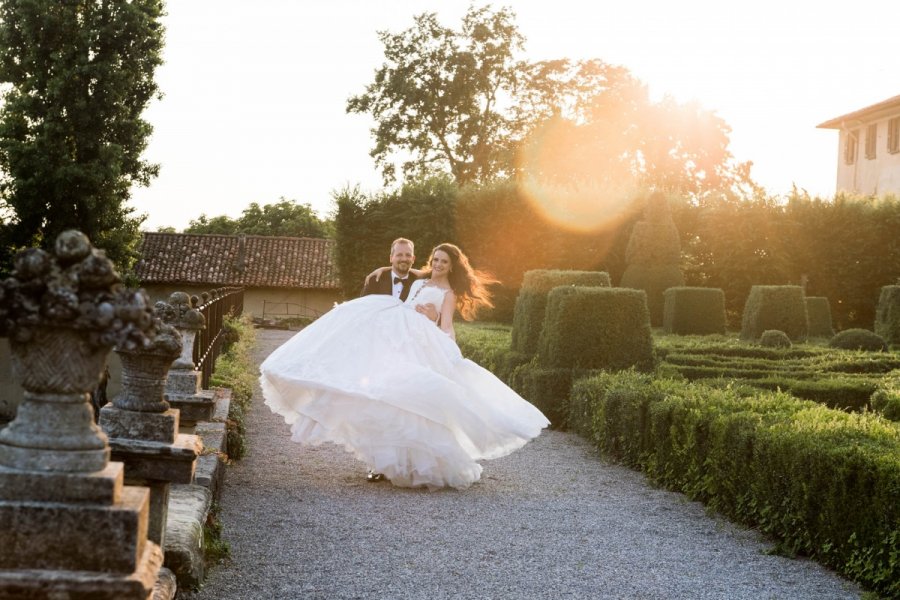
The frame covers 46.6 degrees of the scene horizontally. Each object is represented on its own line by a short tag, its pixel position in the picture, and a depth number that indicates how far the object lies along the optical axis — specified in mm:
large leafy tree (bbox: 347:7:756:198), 38500
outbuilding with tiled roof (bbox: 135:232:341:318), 45406
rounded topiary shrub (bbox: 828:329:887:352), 17906
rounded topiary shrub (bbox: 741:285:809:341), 20219
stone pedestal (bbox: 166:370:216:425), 7137
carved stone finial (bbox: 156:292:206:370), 7320
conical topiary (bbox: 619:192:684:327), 23797
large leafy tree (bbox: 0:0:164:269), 27719
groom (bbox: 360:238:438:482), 8336
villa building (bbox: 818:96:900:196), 37844
